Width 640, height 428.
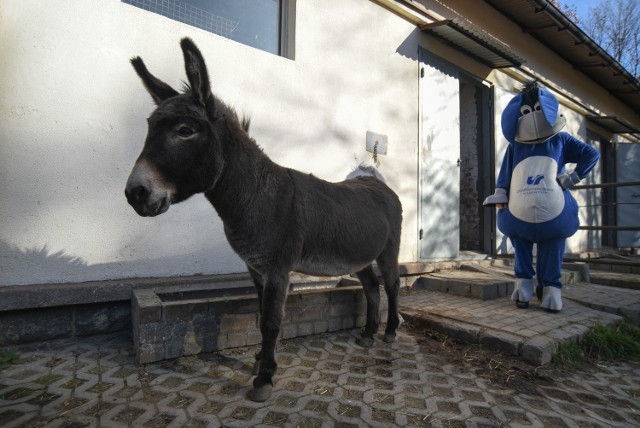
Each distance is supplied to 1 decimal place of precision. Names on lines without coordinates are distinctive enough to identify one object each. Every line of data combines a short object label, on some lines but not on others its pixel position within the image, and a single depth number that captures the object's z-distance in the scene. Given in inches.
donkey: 73.2
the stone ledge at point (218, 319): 96.7
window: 150.4
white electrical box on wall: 209.9
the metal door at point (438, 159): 235.0
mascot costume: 142.5
